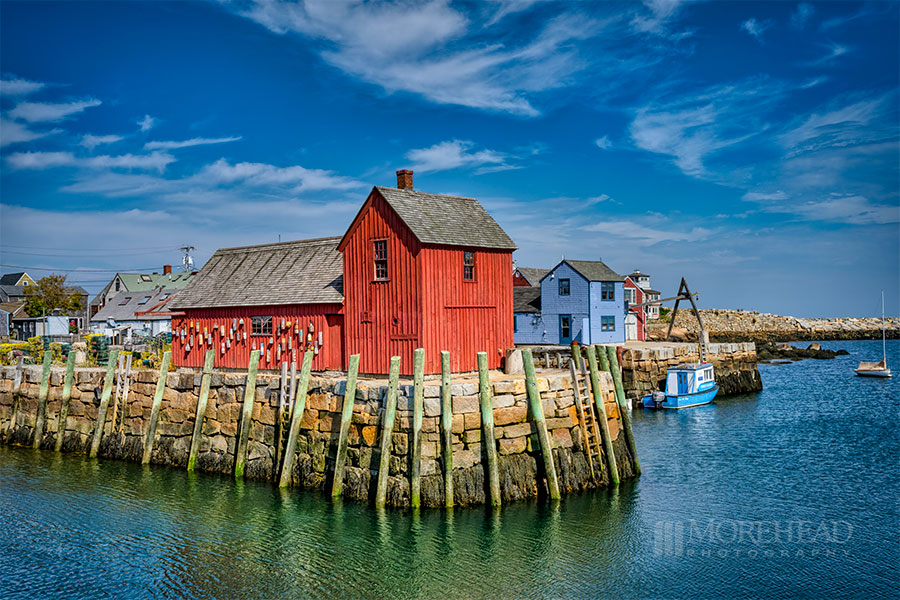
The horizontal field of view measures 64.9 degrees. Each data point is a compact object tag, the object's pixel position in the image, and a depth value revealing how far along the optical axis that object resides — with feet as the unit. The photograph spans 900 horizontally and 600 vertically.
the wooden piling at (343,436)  58.13
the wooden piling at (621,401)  67.36
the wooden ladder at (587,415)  62.18
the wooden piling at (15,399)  88.17
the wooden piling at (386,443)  55.47
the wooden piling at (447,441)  55.06
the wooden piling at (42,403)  83.57
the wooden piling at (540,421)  57.82
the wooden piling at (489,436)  55.72
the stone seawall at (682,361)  133.08
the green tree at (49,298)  233.14
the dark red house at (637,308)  201.46
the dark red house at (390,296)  76.84
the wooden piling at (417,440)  54.85
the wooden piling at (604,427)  63.16
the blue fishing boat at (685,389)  124.98
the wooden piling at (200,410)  70.23
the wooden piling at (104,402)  77.92
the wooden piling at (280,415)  64.54
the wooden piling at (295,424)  61.98
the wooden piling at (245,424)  66.49
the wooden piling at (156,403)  73.87
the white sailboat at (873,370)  175.42
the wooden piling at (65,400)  82.07
